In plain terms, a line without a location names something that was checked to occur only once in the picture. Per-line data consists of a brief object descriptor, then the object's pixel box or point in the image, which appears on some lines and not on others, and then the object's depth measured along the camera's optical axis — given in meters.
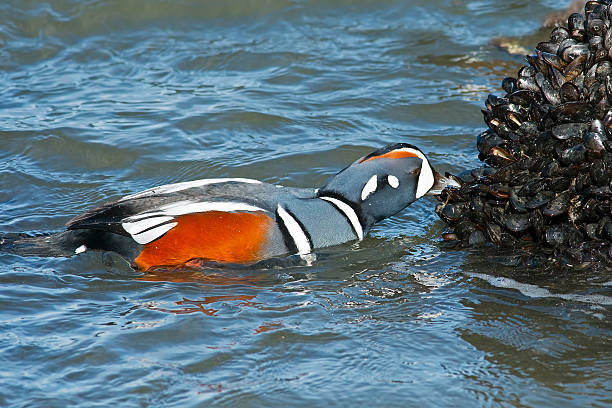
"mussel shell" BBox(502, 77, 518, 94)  12.01
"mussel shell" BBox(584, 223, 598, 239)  10.63
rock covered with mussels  10.54
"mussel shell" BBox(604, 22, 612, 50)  10.79
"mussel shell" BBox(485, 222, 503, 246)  11.69
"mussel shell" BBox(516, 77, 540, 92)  11.44
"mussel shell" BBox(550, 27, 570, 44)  11.55
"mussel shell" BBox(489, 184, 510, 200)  11.32
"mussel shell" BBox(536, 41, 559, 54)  11.48
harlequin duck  11.60
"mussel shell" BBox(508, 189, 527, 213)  11.12
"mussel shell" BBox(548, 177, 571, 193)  10.75
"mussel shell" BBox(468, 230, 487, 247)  12.02
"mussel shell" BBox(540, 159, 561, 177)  10.78
